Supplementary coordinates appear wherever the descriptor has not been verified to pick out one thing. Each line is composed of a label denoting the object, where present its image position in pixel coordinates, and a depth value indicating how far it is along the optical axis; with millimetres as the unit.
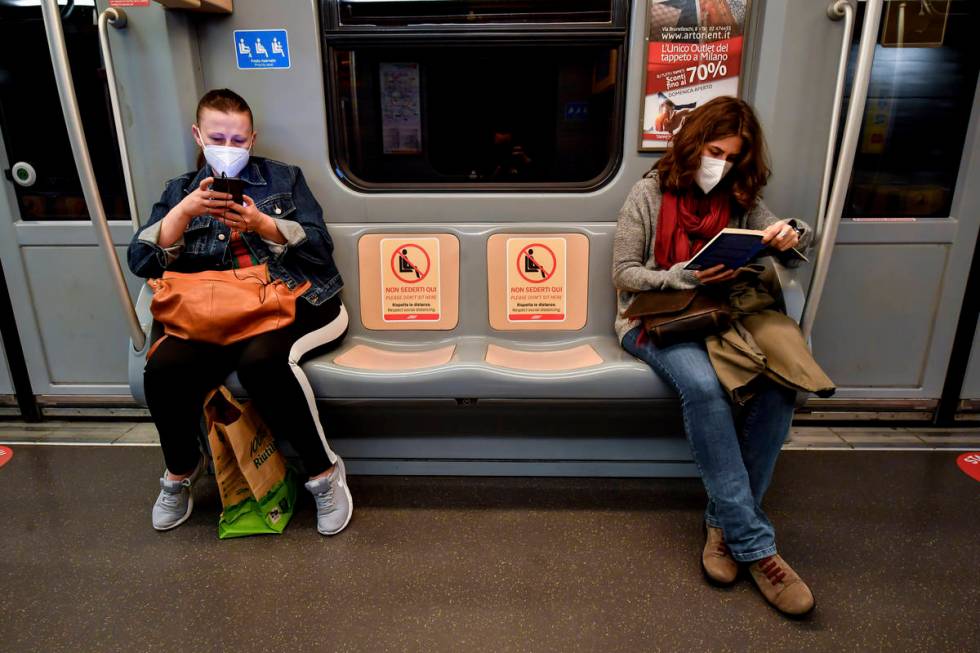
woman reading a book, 1783
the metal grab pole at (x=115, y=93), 2023
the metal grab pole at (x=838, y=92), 2025
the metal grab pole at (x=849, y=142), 1827
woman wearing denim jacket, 1926
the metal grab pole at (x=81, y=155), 1795
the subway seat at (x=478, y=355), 2018
